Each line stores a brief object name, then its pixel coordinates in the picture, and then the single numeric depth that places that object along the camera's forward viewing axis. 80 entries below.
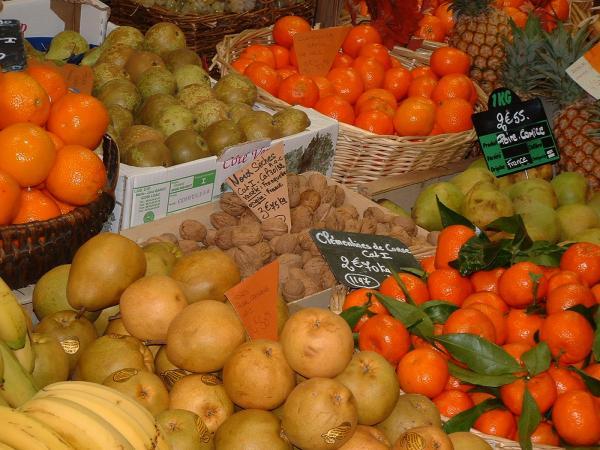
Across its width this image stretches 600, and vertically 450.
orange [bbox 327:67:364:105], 3.24
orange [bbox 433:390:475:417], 1.79
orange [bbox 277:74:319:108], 3.08
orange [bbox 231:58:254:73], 3.34
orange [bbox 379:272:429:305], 2.06
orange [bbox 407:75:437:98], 3.27
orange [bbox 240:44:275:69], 3.38
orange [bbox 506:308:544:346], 1.94
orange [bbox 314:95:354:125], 3.03
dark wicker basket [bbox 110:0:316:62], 3.49
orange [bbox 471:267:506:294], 2.13
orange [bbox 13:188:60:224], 1.96
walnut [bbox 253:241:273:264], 2.32
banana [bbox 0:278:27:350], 1.29
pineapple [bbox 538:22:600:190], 3.03
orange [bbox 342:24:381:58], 3.55
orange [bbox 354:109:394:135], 2.95
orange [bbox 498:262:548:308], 1.99
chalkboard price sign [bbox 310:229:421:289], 2.21
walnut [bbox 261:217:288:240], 2.40
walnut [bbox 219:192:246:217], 2.46
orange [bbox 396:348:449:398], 1.78
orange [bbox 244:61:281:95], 3.19
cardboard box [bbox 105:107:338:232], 2.34
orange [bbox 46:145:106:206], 2.01
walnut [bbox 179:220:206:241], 2.38
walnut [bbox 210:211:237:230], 2.46
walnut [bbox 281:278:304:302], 2.16
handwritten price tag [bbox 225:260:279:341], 1.78
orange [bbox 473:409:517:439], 1.76
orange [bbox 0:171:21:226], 1.84
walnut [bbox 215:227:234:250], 2.37
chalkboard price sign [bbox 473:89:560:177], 2.85
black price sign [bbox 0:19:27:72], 2.35
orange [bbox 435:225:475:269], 2.16
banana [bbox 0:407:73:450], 0.91
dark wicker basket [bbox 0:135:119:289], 1.88
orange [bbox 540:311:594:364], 1.82
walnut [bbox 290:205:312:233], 2.48
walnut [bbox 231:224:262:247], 2.34
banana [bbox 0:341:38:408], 1.17
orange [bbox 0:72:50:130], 2.04
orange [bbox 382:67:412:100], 3.31
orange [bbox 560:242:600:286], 2.07
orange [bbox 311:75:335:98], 3.23
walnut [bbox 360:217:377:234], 2.45
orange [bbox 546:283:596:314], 1.90
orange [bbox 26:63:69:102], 2.30
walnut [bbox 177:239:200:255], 2.30
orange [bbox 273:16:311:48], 3.48
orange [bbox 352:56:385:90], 3.32
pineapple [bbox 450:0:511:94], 3.61
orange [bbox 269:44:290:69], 3.45
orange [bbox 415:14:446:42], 3.94
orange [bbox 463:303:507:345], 1.92
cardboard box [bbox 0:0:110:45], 3.33
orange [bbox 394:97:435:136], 2.97
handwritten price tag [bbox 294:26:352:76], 3.36
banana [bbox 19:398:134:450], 0.98
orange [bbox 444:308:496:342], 1.83
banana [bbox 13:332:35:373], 1.38
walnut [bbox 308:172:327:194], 2.63
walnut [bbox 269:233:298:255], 2.36
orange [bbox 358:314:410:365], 1.83
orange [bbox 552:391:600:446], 1.70
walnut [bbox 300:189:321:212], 2.54
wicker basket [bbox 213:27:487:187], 2.88
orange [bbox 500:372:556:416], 1.74
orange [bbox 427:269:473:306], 2.07
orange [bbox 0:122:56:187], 1.93
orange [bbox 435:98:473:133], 3.06
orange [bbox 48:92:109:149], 2.14
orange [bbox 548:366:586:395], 1.79
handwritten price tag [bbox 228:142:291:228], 2.38
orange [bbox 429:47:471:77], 3.41
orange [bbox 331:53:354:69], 3.46
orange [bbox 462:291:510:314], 2.02
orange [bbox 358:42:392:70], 3.41
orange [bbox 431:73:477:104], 3.20
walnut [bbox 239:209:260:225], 2.45
